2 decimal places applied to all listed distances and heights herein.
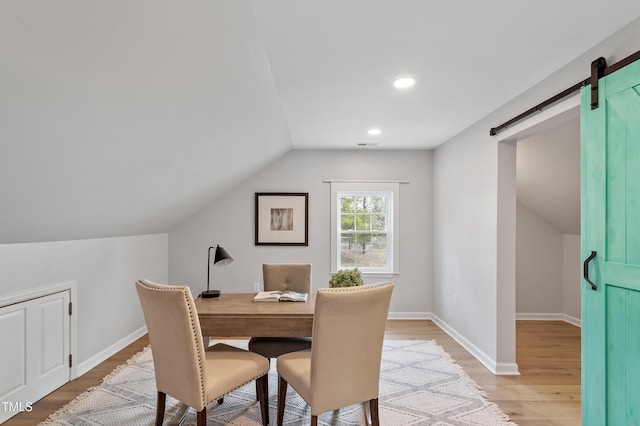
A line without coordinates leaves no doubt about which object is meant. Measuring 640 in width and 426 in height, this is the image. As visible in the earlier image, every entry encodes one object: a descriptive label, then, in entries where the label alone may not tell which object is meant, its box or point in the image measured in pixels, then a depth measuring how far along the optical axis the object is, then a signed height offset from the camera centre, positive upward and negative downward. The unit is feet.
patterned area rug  8.19 -4.20
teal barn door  6.15 -0.47
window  17.11 -0.19
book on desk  9.42 -1.89
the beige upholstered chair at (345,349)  6.59 -2.24
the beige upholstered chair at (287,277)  11.90 -1.72
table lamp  9.49 -0.92
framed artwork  16.93 +0.12
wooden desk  7.99 -2.12
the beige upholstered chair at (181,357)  6.67 -2.44
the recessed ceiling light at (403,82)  8.73 +3.21
